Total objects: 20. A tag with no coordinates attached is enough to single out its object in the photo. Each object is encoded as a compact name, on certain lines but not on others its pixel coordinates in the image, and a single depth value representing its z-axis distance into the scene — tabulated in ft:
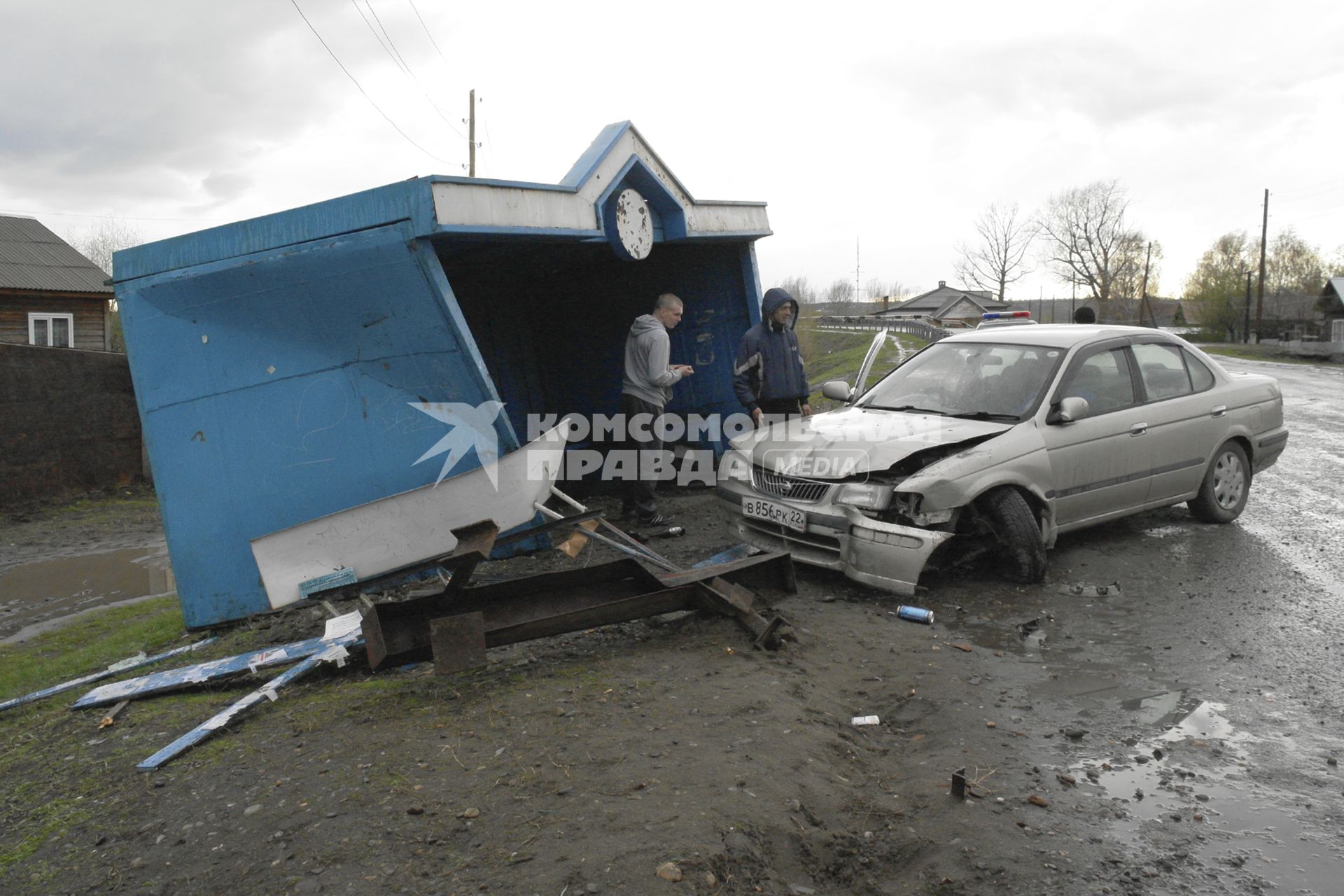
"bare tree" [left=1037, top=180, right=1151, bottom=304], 242.78
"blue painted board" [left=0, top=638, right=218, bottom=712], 15.89
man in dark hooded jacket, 24.25
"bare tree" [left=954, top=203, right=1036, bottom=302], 235.20
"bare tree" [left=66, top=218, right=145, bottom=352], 163.39
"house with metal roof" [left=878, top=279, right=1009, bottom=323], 248.73
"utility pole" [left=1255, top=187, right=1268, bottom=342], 158.80
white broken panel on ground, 17.43
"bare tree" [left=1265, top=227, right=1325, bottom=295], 224.98
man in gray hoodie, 23.72
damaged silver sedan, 17.63
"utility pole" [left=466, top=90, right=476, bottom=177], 97.81
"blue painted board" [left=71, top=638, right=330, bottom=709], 14.87
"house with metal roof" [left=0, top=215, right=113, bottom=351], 72.02
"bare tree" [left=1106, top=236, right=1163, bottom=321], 237.04
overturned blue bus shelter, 18.60
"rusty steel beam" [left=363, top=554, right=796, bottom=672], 13.16
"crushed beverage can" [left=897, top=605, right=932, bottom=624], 16.69
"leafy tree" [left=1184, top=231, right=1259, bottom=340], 188.45
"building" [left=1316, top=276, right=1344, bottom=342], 166.62
